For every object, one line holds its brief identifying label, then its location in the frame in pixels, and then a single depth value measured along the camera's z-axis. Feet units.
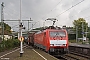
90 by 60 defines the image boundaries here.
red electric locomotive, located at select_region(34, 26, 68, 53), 81.20
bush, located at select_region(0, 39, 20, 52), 124.81
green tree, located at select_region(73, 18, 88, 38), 397.80
